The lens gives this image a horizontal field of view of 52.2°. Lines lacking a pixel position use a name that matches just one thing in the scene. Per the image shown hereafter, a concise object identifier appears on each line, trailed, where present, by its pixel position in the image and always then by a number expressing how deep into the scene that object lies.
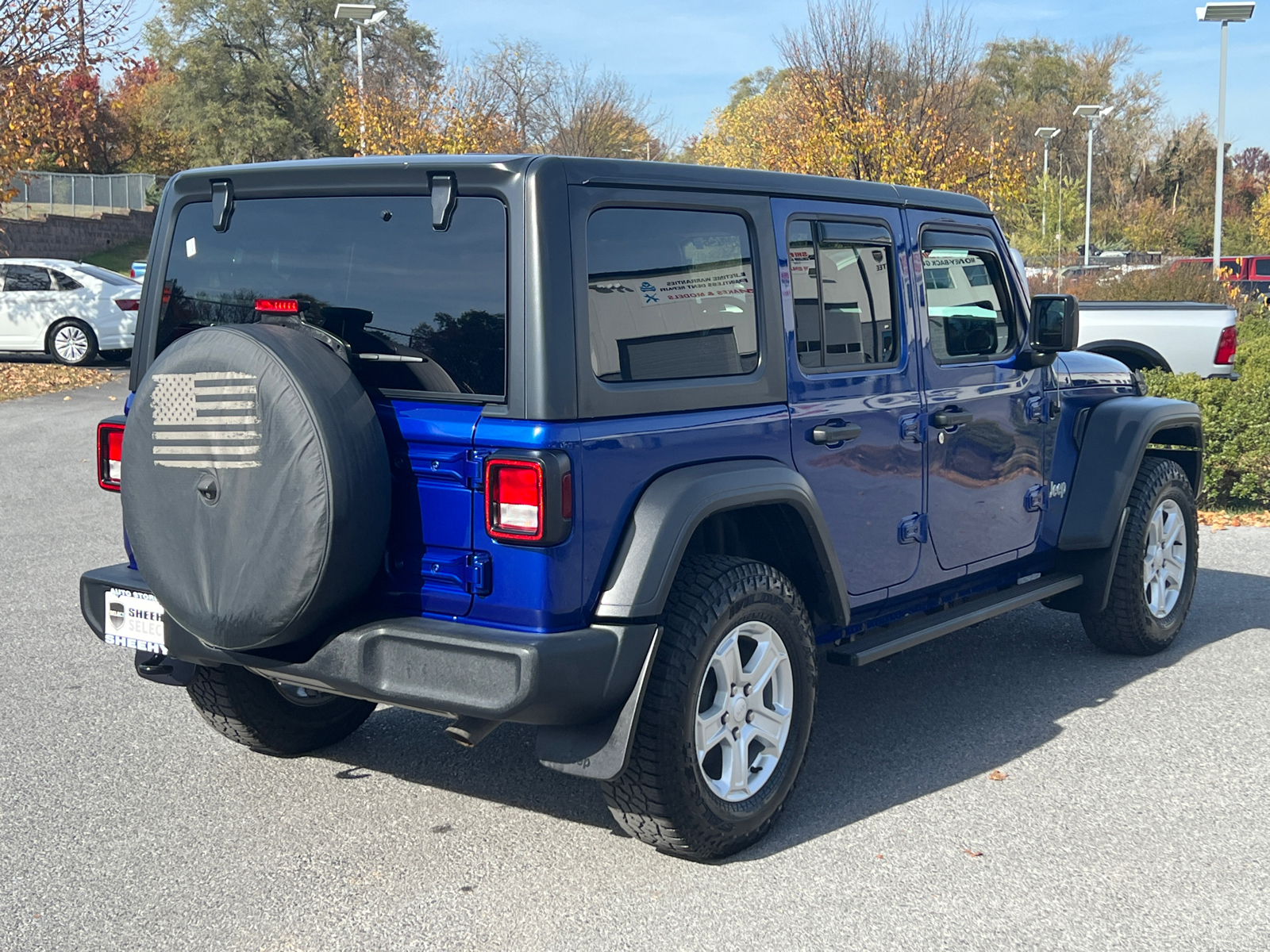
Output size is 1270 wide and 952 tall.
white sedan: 18.94
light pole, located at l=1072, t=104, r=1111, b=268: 37.41
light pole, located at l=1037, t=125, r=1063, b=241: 47.62
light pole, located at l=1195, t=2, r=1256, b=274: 21.91
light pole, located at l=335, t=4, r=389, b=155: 23.73
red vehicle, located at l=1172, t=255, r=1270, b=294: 28.59
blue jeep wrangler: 3.35
